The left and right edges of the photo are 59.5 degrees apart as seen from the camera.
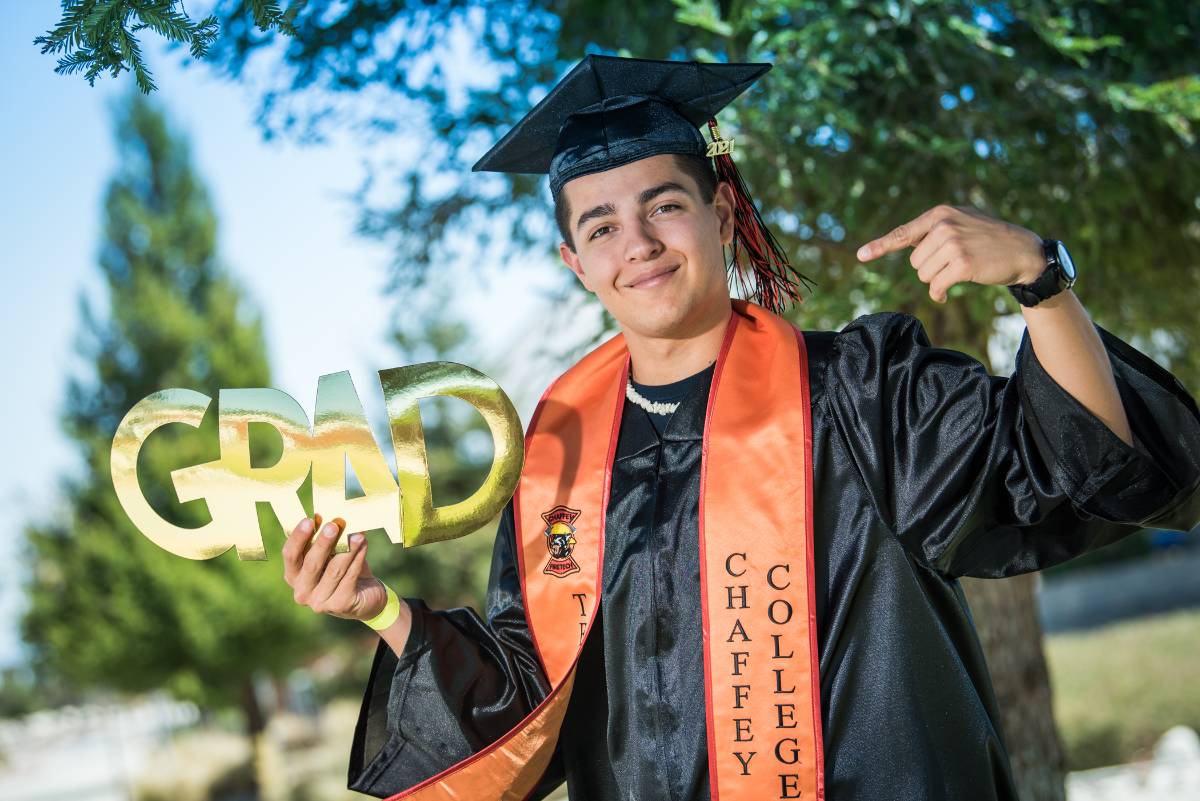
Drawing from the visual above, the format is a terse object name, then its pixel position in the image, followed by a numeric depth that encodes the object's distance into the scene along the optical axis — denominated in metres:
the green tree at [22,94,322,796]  14.99
